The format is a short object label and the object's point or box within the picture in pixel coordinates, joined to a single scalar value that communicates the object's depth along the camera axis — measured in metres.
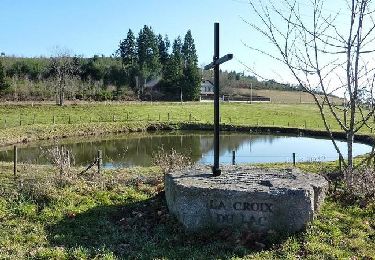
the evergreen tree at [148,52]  93.75
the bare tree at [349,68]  11.29
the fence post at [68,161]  12.50
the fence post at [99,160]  14.89
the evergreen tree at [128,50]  96.44
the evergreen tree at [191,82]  80.06
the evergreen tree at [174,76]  81.25
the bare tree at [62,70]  60.19
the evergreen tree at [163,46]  107.31
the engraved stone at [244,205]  8.60
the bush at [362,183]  10.86
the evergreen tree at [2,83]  60.29
